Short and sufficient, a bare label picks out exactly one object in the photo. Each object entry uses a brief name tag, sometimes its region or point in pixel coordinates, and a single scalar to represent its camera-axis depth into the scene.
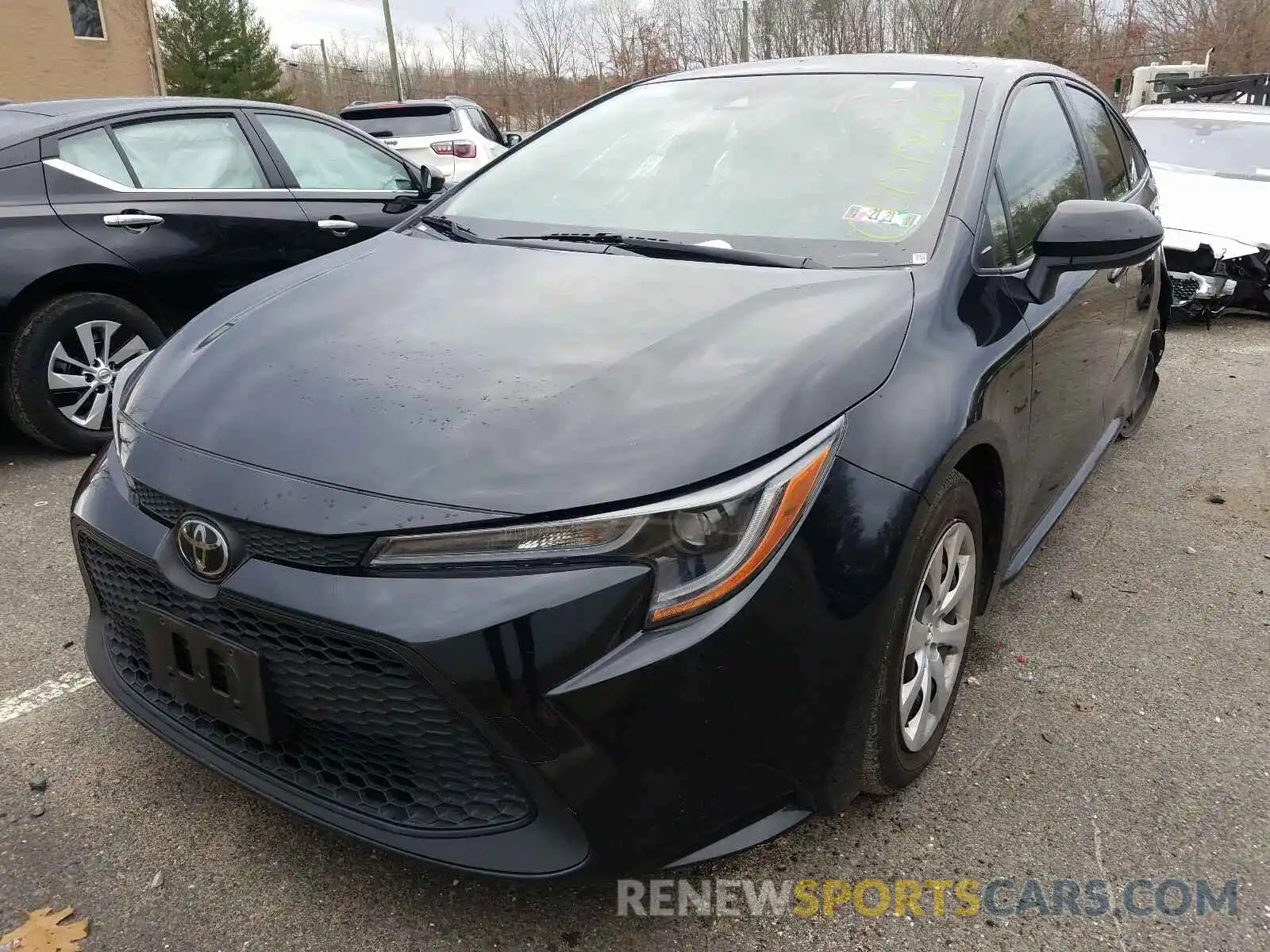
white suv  10.45
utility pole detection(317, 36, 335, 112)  50.89
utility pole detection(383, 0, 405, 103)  24.80
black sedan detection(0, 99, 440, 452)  4.07
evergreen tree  35.22
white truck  16.95
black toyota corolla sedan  1.52
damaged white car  6.46
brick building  24.38
